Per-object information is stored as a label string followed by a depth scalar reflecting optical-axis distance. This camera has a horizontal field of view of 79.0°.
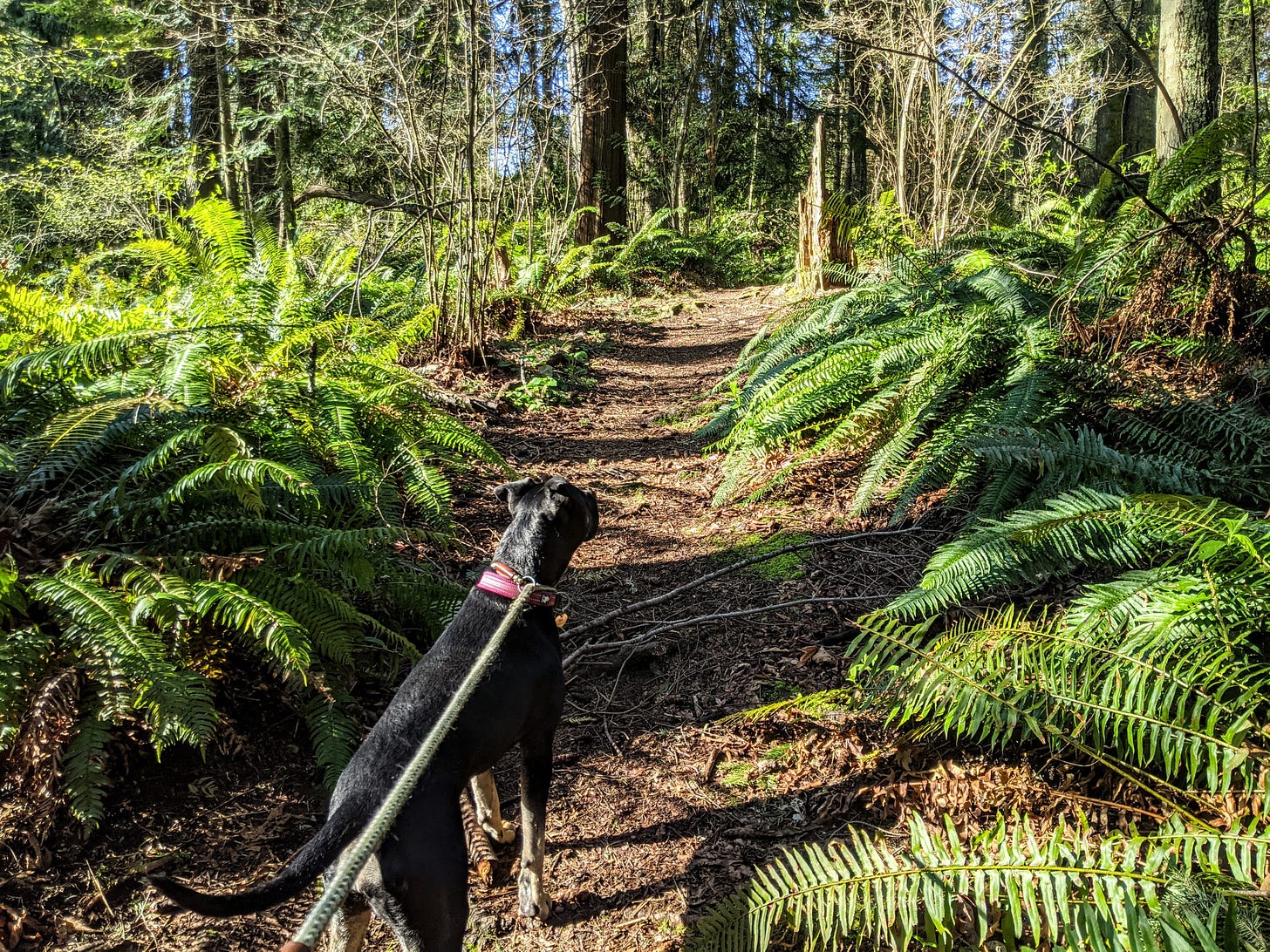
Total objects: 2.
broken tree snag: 9.99
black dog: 1.77
